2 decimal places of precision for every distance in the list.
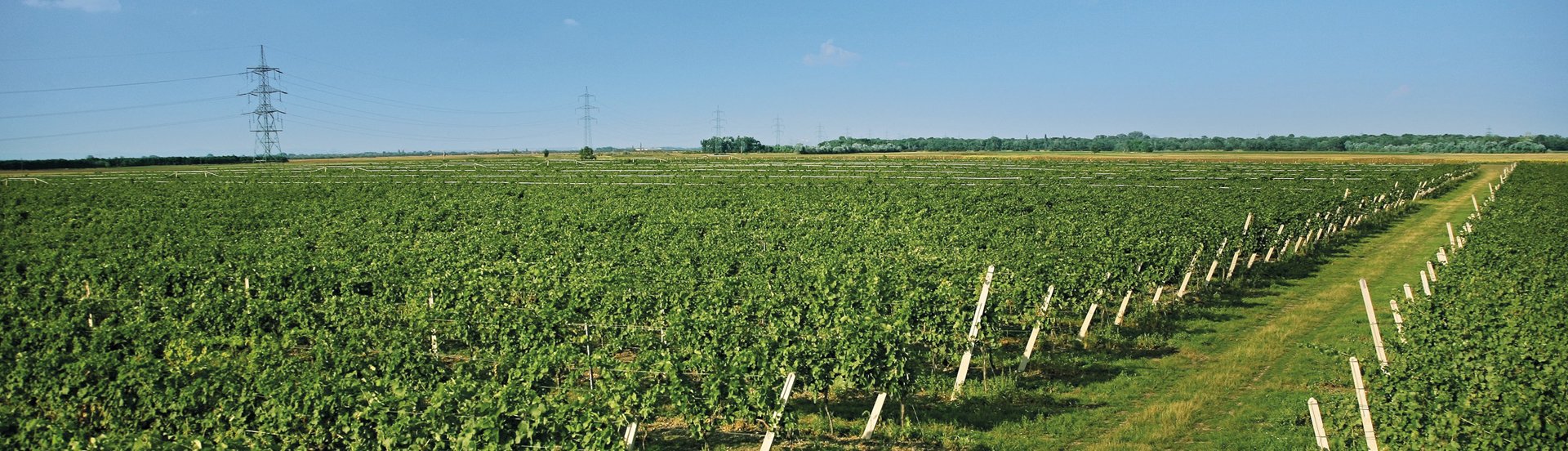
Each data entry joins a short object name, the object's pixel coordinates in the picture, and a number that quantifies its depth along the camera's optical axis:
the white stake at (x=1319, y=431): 8.84
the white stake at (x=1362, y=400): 9.05
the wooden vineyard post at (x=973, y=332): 13.07
